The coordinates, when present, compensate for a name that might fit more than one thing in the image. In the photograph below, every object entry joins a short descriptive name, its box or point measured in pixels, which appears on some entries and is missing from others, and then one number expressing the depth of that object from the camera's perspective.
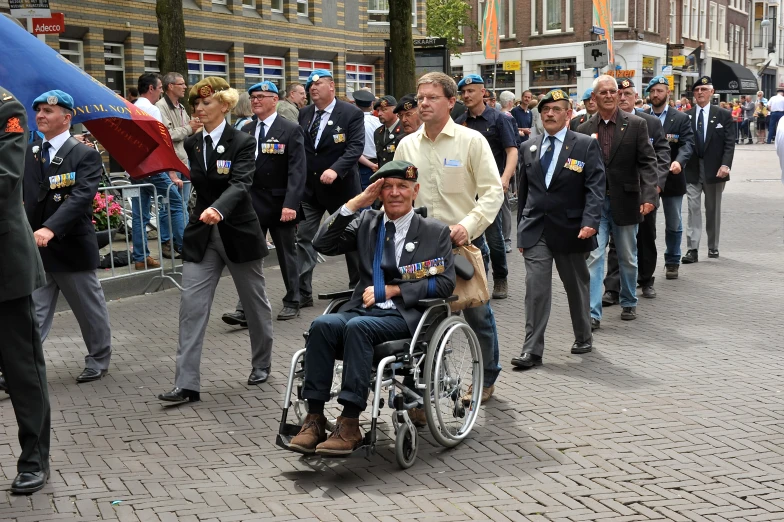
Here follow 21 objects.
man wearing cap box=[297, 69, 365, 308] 10.41
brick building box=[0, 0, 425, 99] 25.06
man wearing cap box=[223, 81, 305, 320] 9.43
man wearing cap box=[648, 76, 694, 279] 11.69
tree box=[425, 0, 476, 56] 55.56
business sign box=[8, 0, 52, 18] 11.96
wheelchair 5.36
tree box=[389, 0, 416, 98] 20.78
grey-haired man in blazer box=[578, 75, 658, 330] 9.52
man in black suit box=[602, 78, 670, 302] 10.50
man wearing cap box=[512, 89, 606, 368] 7.72
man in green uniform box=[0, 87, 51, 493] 5.17
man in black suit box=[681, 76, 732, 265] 12.84
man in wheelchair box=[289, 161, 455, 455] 5.32
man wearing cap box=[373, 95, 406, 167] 11.51
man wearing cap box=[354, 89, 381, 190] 13.62
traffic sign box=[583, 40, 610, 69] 21.75
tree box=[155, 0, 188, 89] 16.53
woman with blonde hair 6.89
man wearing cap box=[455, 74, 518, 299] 10.16
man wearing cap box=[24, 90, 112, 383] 7.25
